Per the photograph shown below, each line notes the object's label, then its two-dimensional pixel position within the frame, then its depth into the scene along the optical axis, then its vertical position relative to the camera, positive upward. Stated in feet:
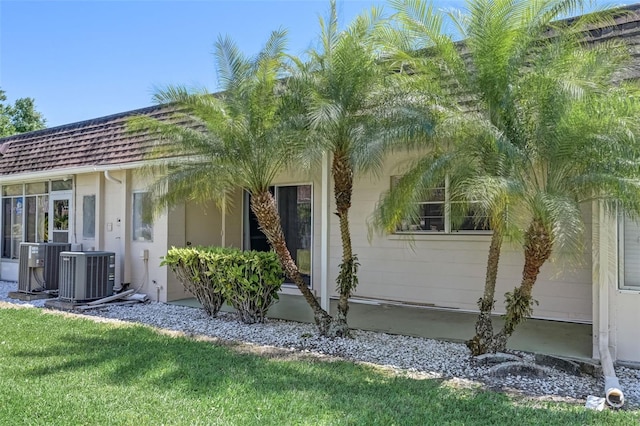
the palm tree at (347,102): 19.67 +5.19
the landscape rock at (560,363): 18.20 -5.47
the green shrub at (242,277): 25.73 -3.04
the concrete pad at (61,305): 31.51 -5.58
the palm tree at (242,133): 22.88 +4.27
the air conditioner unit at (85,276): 32.22 -3.71
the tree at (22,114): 118.38 +27.07
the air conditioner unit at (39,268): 36.45 -3.58
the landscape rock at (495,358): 18.38 -5.24
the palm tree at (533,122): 15.80 +3.50
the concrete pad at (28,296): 35.60 -5.62
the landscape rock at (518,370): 17.54 -5.43
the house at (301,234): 19.38 -0.87
